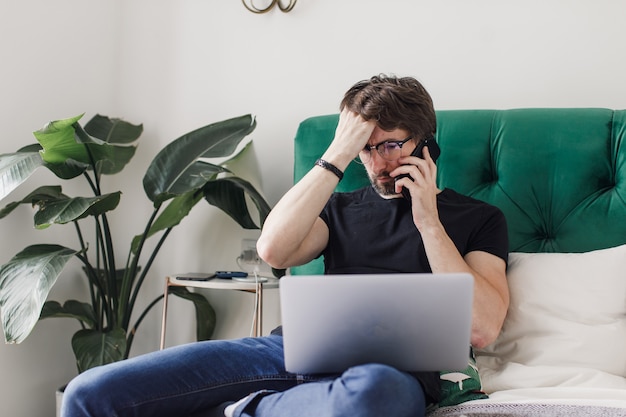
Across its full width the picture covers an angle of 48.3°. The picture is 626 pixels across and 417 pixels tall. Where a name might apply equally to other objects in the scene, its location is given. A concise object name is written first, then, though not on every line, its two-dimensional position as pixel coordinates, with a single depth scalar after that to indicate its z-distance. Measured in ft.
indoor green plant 6.48
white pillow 4.74
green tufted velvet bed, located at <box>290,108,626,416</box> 4.64
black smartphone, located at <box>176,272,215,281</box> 7.04
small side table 6.81
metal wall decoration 7.78
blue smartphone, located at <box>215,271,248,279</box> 7.13
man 4.08
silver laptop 3.38
